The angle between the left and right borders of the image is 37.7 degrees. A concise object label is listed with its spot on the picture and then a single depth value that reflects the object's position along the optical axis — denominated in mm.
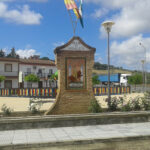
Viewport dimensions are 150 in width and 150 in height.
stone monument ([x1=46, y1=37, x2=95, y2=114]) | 8609
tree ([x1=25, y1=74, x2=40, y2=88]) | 36094
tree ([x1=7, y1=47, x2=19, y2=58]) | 90044
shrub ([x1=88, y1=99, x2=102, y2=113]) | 8445
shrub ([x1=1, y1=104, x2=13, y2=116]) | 8125
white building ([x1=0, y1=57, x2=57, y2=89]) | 40750
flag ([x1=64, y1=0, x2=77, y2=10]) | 9195
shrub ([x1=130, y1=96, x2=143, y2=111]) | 8913
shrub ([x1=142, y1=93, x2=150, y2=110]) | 8900
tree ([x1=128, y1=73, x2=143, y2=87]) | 45894
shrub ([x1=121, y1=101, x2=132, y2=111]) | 8633
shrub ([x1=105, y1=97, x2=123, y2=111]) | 8961
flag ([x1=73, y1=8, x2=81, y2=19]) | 9362
